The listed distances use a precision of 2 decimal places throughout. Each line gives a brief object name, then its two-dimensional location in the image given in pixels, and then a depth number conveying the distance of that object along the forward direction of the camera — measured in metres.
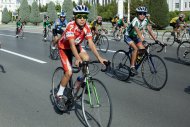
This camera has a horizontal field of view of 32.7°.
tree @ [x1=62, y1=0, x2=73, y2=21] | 54.12
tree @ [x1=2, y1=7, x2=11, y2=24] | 71.38
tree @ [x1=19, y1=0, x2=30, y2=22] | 65.06
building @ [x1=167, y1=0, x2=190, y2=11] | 85.62
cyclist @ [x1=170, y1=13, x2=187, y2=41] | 18.95
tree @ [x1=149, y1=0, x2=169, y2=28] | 31.81
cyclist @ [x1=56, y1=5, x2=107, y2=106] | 5.59
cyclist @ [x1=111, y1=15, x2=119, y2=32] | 26.68
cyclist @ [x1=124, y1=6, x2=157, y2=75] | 8.65
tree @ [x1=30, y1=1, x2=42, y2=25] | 60.44
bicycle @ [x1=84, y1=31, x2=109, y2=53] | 17.08
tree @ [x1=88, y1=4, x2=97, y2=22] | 54.44
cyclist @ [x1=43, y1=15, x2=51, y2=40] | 24.54
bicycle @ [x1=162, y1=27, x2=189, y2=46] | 18.17
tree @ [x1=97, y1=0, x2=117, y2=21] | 63.48
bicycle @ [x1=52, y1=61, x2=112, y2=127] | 5.05
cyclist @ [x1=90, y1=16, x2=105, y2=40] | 17.42
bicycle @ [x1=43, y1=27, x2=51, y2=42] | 23.97
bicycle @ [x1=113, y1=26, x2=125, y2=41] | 23.17
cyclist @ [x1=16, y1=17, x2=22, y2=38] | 27.09
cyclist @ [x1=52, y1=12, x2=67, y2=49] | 13.35
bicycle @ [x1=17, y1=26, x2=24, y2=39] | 26.89
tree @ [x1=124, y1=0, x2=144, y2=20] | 57.62
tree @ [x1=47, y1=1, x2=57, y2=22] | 57.38
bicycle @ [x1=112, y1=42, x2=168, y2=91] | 8.08
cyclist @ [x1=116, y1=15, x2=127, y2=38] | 23.11
